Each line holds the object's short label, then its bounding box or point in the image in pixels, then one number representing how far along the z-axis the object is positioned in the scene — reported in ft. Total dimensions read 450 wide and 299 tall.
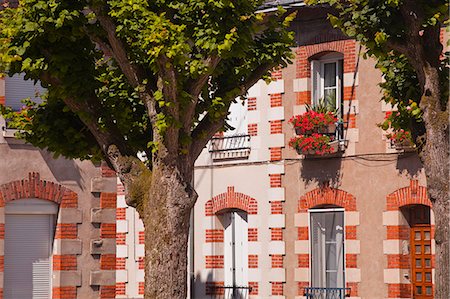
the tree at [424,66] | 54.60
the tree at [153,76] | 57.41
